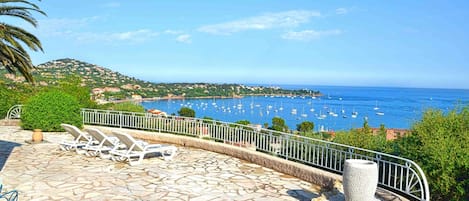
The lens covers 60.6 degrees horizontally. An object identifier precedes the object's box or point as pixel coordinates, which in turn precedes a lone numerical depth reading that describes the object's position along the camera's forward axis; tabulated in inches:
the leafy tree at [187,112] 1468.3
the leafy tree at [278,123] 1655.0
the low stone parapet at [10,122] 675.7
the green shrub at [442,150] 243.8
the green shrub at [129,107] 829.5
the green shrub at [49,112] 607.8
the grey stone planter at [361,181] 217.6
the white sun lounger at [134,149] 372.2
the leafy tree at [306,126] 1730.8
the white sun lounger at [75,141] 431.5
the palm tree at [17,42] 357.4
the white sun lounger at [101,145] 399.9
